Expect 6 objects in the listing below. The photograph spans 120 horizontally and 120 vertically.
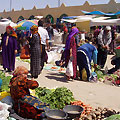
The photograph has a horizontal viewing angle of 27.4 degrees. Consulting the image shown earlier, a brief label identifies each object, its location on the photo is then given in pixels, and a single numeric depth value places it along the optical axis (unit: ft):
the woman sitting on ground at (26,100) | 13.38
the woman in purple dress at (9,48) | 25.44
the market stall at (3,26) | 44.57
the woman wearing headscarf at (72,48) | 23.15
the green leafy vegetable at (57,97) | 15.75
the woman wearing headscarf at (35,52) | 22.73
